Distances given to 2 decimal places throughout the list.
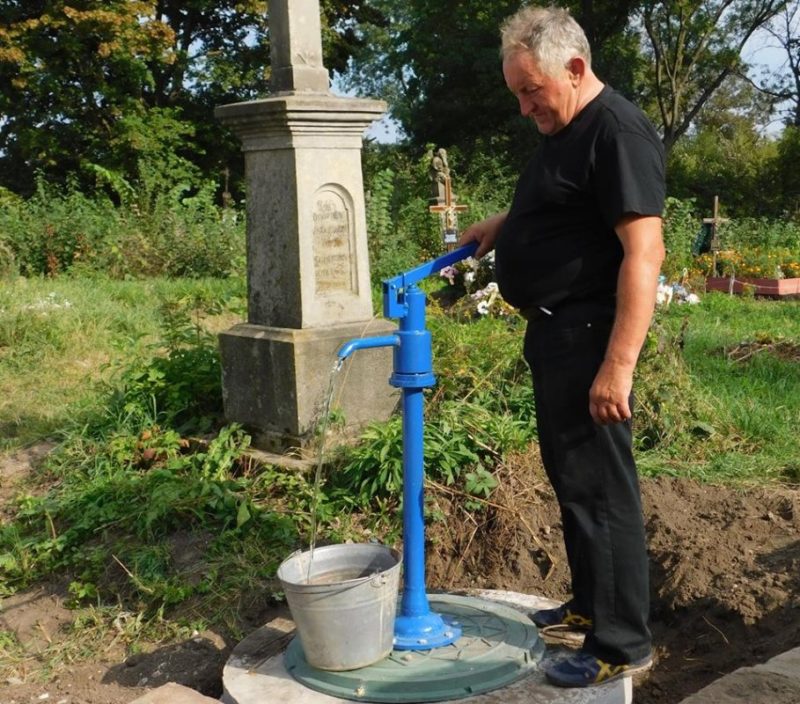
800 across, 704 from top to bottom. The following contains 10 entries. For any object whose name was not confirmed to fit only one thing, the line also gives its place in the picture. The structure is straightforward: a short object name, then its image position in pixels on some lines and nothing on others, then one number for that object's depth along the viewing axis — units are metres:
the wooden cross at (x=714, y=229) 13.51
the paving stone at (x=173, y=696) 2.90
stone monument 4.66
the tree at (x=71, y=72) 18.78
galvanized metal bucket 2.80
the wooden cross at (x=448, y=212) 12.27
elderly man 2.57
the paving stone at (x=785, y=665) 2.47
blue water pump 3.01
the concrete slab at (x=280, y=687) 2.86
